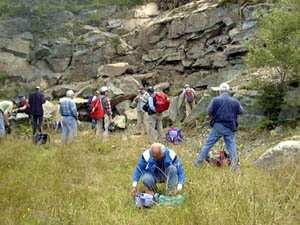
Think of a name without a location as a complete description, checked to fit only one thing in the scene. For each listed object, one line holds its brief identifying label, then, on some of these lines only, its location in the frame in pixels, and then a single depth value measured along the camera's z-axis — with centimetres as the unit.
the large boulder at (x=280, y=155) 977
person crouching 828
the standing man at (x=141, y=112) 1722
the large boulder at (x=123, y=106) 2338
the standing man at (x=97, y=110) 1650
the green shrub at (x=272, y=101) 1652
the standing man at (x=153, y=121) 1554
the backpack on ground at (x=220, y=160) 1067
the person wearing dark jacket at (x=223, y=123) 1074
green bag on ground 722
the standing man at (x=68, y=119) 1465
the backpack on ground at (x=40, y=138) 1524
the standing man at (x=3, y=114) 1399
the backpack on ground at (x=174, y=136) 1578
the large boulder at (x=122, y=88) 2397
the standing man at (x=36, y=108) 1625
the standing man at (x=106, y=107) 1672
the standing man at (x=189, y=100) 2008
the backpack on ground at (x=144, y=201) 790
